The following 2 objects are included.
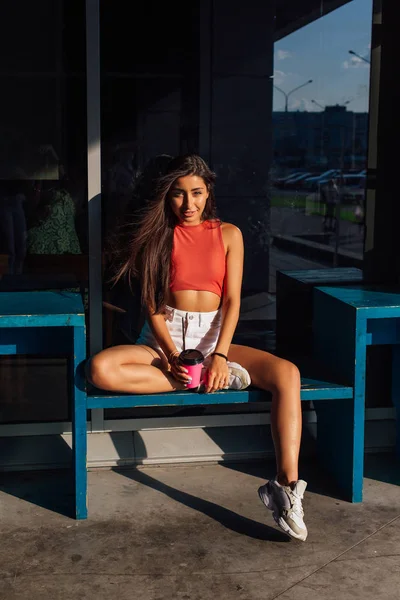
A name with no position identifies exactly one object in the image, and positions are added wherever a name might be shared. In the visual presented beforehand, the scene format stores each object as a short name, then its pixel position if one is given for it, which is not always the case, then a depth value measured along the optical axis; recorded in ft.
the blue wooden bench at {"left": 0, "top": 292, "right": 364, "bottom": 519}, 11.77
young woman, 11.92
